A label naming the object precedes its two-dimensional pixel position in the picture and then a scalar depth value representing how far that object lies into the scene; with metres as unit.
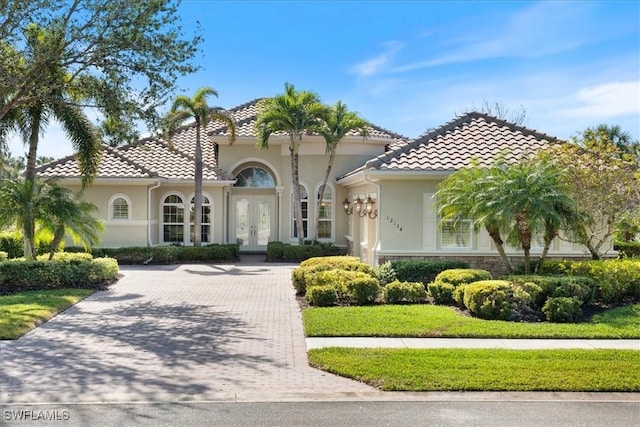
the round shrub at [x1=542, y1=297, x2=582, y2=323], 10.73
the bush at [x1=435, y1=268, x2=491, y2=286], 12.68
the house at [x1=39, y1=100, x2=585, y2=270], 15.92
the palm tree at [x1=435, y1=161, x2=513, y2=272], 12.97
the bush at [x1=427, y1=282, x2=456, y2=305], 12.45
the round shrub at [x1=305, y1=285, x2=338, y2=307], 12.27
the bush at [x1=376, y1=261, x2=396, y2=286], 14.41
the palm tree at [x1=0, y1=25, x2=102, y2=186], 17.02
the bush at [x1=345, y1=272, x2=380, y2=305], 12.33
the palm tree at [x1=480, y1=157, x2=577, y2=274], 12.45
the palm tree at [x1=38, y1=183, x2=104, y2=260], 15.30
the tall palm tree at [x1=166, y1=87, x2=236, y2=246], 22.34
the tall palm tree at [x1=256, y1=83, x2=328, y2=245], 21.80
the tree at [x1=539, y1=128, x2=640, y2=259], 13.62
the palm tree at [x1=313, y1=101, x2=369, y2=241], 22.02
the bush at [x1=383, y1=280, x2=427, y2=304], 12.65
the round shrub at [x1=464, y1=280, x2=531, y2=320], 10.91
